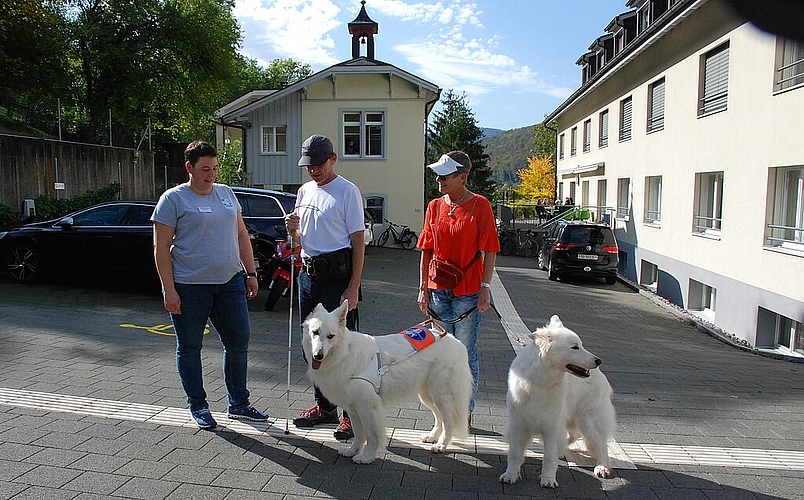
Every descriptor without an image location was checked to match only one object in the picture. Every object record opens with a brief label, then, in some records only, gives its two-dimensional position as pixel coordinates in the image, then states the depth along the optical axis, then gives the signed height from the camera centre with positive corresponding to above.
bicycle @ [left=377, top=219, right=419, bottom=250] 25.97 -1.43
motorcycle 10.23 -1.26
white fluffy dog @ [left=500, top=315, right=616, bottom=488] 3.72 -1.29
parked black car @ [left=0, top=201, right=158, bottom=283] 10.73 -0.81
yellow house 26.02 +3.34
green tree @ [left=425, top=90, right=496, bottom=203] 57.84 +6.75
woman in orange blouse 4.68 -0.31
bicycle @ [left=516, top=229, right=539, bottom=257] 28.18 -1.95
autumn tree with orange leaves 68.57 +3.16
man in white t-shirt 4.57 -0.25
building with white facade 10.93 +0.95
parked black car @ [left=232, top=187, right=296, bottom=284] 11.29 -0.31
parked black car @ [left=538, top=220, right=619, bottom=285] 18.17 -1.41
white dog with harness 4.07 -1.23
